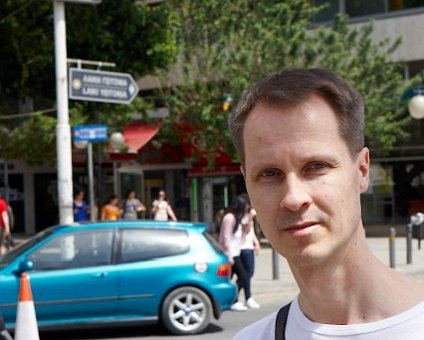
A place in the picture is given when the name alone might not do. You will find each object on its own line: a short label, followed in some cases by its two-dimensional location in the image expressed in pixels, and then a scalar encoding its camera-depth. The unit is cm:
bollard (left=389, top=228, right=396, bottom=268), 1380
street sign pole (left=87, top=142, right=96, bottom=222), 1587
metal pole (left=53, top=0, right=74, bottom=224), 1222
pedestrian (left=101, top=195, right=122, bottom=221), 1822
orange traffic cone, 681
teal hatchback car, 889
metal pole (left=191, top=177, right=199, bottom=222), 2702
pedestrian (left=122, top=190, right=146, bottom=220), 1997
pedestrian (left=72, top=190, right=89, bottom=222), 1881
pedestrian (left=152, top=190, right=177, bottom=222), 2069
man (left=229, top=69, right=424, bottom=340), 138
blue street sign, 1319
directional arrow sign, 1168
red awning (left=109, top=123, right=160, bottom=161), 2528
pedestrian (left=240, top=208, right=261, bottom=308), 1116
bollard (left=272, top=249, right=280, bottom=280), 1335
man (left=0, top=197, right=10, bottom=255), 1519
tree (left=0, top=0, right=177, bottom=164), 1822
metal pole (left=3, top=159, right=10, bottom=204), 2805
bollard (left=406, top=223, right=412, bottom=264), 1274
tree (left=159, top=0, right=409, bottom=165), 1953
